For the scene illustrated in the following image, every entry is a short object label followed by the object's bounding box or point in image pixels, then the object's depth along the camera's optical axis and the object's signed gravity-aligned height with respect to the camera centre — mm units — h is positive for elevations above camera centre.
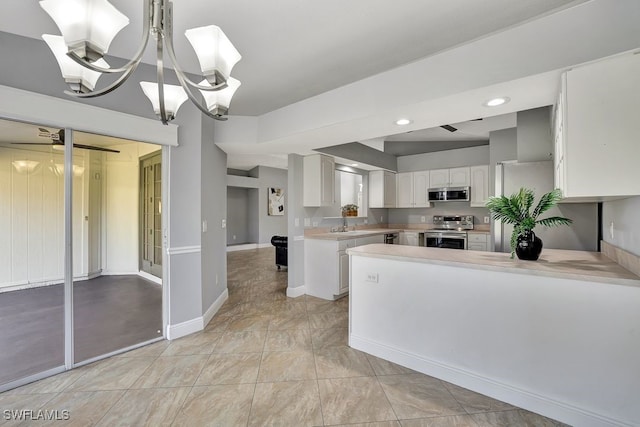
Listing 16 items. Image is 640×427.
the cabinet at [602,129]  1425 +462
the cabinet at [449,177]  5141 +702
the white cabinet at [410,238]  5423 -502
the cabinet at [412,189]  5637 +514
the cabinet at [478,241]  4668 -492
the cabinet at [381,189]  5672 +506
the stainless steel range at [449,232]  4832 -345
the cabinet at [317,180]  4242 +528
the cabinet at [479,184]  4914 +528
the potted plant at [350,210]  5207 +61
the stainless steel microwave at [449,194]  5023 +362
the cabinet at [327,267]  4012 -827
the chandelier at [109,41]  1095 +776
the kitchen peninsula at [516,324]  1557 -779
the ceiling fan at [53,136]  2201 +633
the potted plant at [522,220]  1943 -51
